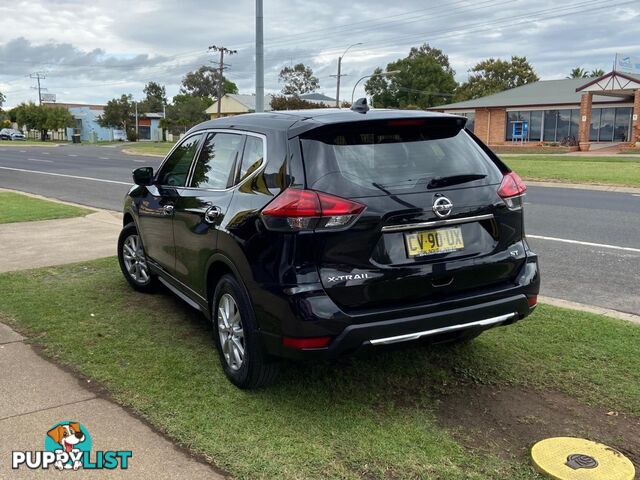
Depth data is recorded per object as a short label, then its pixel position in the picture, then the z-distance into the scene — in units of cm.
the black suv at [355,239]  345
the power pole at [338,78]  5045
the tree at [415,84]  8500
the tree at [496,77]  7469
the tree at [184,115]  8275
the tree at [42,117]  9119
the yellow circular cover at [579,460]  307
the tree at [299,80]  9631
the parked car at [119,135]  10084
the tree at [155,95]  13412
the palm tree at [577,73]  8610
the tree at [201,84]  12256
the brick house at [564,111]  4034
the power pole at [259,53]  1742
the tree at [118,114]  9338
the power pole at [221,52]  6879
